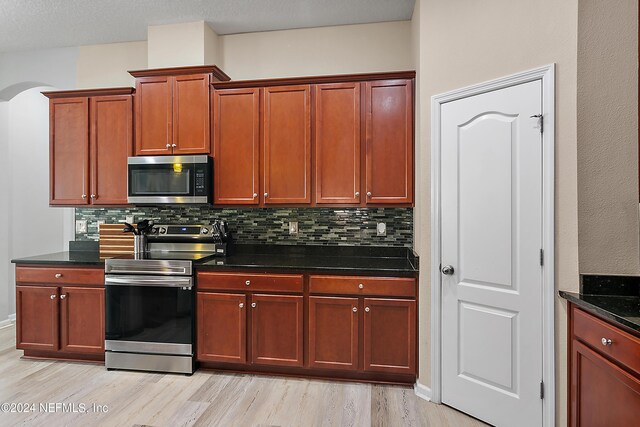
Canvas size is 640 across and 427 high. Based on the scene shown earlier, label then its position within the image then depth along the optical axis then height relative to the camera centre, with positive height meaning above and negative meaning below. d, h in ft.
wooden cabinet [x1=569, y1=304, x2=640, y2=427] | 4.74 -2.25
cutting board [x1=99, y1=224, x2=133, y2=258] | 11.35 -0.86
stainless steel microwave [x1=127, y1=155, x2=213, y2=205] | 10.52 +0.89
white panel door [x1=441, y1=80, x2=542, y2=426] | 6.97 -0.85
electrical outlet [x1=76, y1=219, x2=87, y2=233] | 12.58 -0.47
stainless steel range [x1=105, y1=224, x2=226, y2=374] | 9.64 -2.62
